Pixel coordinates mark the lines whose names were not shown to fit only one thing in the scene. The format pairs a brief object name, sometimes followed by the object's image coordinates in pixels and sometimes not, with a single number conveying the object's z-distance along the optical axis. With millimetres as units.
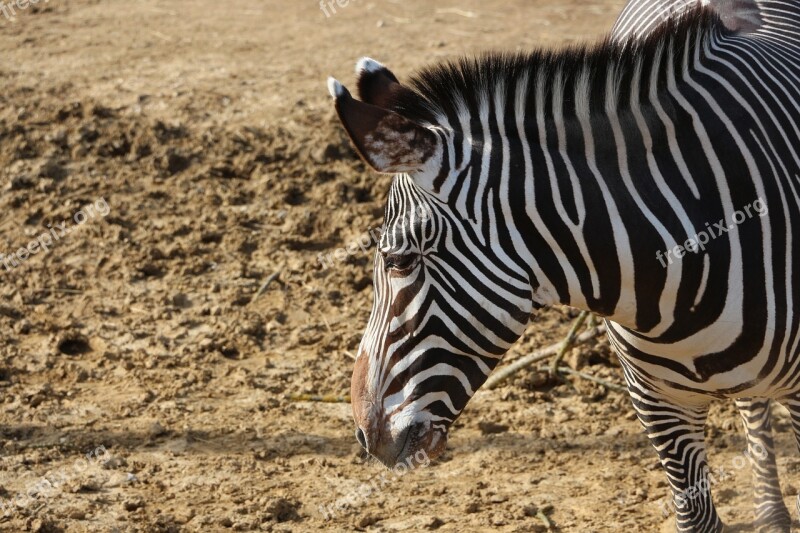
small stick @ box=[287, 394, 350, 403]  11625
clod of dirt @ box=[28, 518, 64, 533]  8906
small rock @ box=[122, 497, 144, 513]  9453
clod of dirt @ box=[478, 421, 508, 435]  11117
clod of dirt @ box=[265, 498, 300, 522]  9502
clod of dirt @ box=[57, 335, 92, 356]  12442
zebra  6086
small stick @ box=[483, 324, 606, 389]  11898
